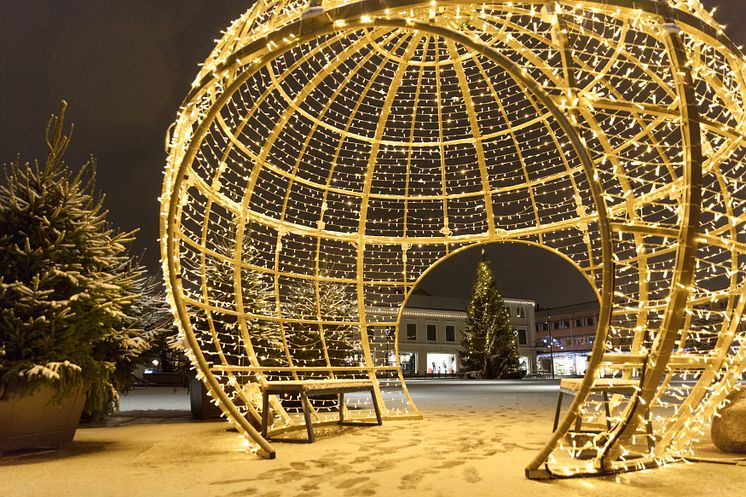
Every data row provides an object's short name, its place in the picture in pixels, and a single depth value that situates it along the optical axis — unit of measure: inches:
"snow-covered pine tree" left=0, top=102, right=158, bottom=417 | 177.8
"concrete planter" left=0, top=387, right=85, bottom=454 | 176.1
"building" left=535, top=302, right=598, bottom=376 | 1851.6
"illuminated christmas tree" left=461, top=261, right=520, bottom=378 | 1009.5
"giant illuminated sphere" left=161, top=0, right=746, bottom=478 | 136.3
